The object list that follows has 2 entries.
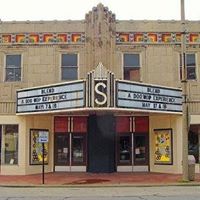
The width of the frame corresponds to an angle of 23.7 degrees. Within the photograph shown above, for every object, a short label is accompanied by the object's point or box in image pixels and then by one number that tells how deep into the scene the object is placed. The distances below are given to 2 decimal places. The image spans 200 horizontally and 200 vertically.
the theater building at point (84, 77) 27.00
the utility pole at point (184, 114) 22.12
